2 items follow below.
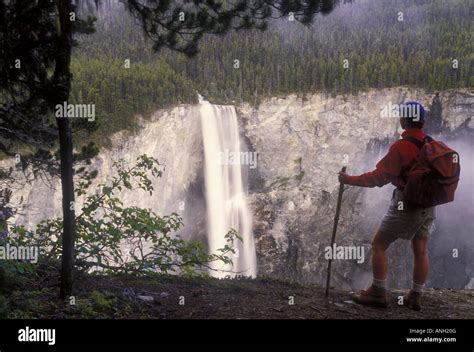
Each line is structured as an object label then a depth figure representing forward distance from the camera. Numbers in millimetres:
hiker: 4432
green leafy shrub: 5453
